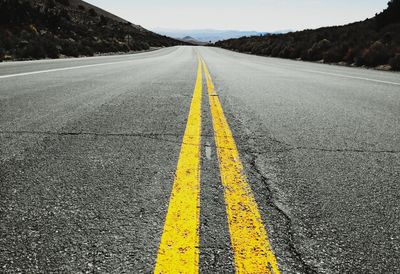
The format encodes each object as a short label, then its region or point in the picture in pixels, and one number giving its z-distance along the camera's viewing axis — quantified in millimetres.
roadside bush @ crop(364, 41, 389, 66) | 17578
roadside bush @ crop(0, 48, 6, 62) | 13891
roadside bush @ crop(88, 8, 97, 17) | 62547
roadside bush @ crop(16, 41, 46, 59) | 15692
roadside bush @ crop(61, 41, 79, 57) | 19500
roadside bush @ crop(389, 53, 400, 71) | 15445
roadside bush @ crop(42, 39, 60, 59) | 17234
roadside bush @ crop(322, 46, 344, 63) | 21812
